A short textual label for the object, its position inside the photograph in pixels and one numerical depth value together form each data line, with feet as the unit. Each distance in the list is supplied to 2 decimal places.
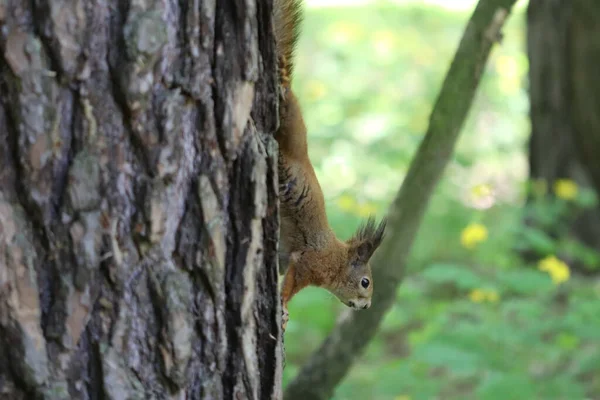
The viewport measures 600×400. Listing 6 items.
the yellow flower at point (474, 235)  23.27
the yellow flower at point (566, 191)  27.07
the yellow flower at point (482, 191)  24.06
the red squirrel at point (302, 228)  9.53
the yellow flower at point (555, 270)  21.71
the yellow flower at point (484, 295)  20.77
